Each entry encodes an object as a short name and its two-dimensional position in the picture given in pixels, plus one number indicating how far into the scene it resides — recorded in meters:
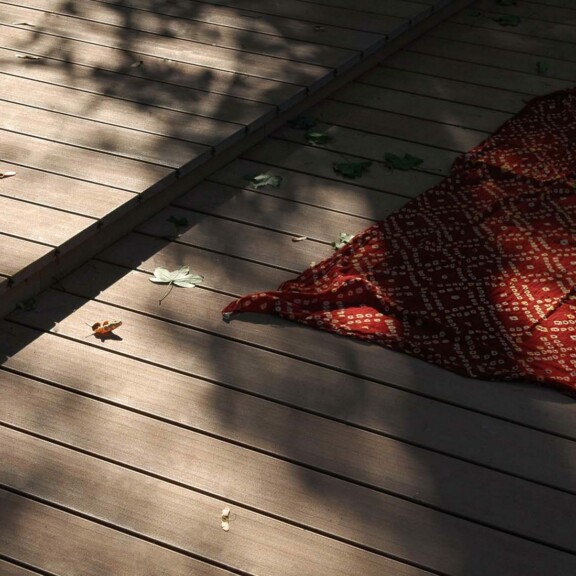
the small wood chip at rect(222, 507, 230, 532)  2.01
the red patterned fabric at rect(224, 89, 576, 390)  2.52
